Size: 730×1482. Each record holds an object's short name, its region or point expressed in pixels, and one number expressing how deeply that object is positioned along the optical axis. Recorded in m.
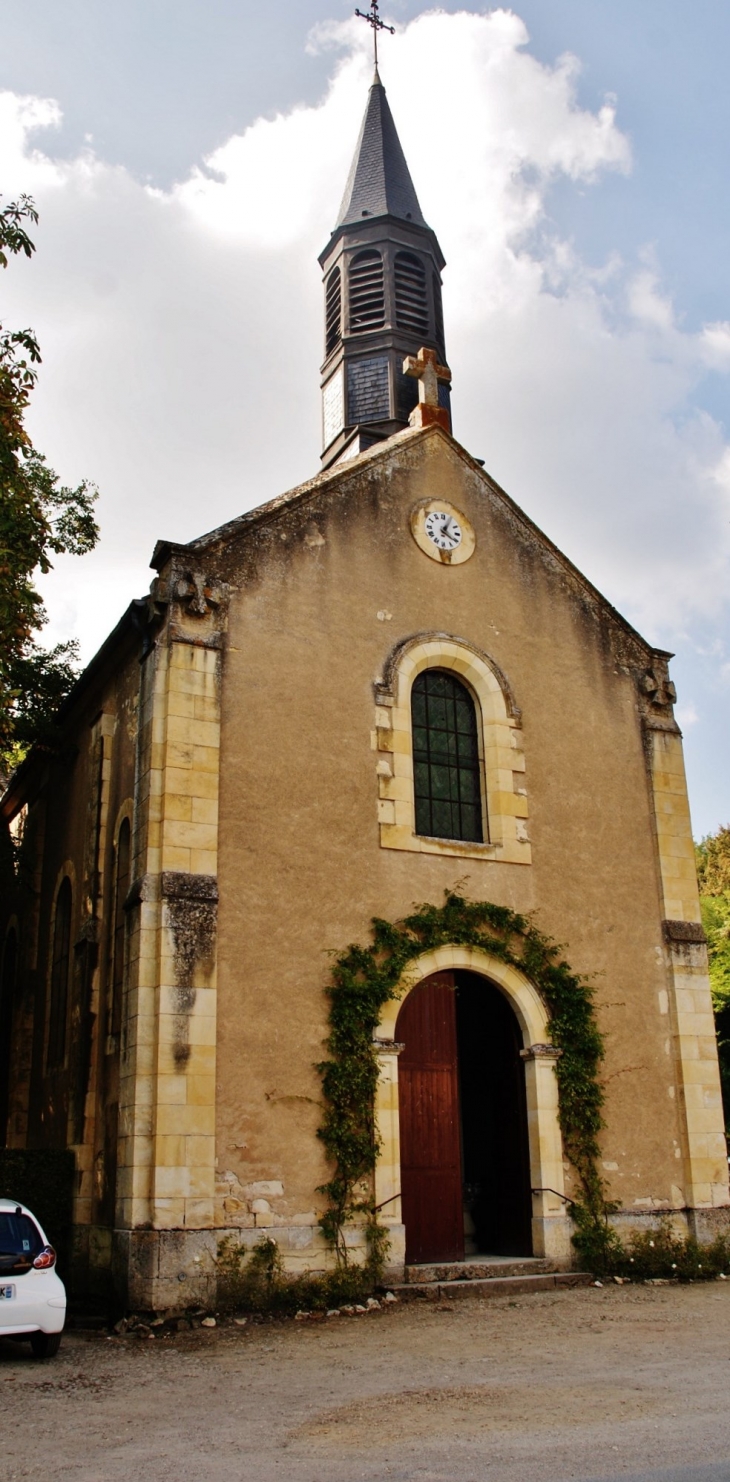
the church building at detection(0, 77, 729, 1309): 11.51
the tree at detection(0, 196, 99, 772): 12.12
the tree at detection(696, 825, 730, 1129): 29.01
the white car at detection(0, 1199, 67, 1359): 9.05
